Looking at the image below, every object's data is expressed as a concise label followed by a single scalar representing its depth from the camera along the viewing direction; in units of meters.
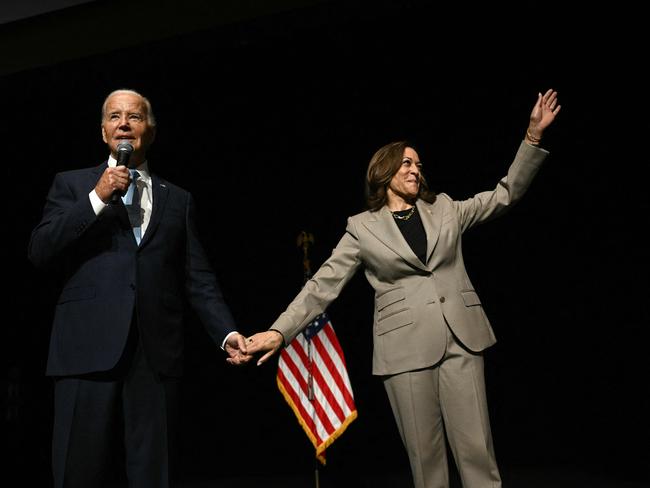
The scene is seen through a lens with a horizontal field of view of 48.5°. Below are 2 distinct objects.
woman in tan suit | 2.25
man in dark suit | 1.85
